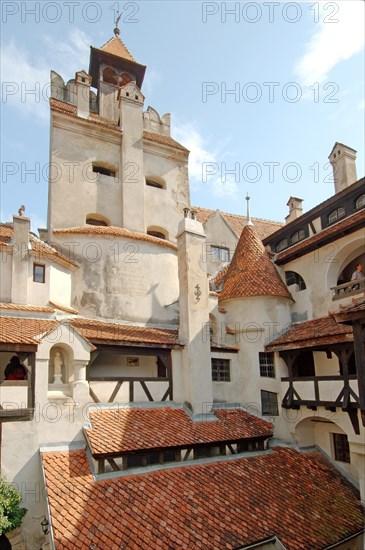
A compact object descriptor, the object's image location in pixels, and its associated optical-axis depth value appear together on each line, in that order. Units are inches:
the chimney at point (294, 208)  863.7
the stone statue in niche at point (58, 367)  452.4
